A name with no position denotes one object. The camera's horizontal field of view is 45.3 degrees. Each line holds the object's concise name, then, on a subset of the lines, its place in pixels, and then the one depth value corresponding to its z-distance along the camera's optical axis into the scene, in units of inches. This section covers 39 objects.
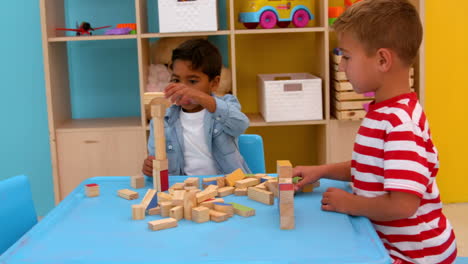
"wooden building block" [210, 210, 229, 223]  43.5
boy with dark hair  69.7
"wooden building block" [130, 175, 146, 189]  55.1
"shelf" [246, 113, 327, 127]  103.3
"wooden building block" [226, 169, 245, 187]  53.2
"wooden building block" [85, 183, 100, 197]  52.4
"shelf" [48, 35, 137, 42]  100.9
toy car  101.8
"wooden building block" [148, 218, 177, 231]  42.0
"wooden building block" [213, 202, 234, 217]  44.5
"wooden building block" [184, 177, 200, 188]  53.9
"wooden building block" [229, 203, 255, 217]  44.5
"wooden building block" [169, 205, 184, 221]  44.2
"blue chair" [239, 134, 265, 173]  73.9
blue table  36.2
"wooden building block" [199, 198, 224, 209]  46.4
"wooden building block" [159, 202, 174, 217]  45.6
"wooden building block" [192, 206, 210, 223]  43.4
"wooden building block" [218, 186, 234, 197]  51.1
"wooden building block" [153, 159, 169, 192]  53.3
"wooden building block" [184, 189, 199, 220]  44.5
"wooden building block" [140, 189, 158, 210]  46.4
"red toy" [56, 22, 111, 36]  103.8
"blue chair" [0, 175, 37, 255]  48.7
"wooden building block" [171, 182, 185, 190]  52.3
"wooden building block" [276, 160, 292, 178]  42.7
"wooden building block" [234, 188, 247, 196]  51.0
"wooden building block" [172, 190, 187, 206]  45.4
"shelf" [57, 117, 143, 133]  104.2
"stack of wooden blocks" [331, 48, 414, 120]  101.3
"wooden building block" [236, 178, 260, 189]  51.6
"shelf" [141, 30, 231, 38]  99.7
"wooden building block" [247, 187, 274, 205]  47.8
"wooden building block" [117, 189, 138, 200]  51.0
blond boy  43.8
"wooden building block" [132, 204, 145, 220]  44.9
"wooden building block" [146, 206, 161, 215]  46.1
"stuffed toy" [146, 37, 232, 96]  105.0
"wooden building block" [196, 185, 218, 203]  47.3
